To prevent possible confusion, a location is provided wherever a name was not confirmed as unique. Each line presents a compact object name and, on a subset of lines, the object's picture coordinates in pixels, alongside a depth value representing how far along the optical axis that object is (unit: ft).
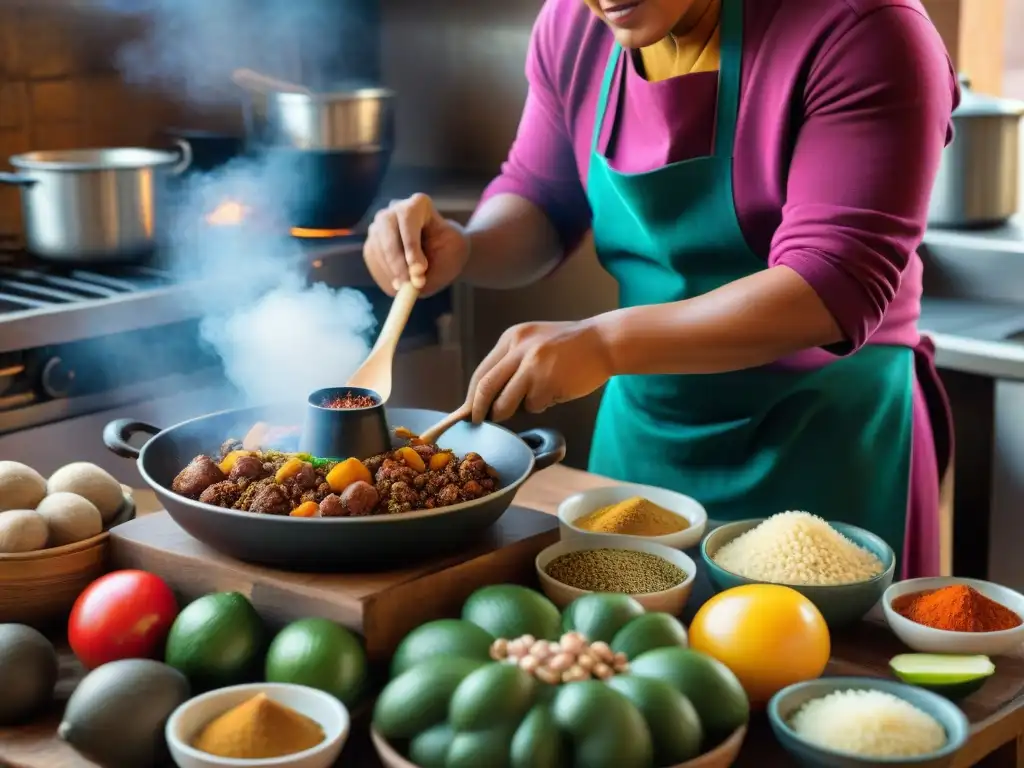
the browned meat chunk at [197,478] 4.22
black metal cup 4.45
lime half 3.68
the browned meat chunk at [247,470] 4.29
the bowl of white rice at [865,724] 3.18
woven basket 4.19
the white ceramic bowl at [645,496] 4.58
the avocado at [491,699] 3.11
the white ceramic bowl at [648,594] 4.02
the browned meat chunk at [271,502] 4.04
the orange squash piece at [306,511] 4.02
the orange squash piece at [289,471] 4.20
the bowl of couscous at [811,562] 4.09
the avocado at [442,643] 3.45
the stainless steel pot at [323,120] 8.55
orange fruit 3.66
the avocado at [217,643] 3.71
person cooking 4.87
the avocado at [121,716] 3.36
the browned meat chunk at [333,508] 4.01
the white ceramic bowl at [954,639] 3.85
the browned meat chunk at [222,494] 4.14
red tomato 3.90
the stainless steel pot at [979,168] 8.63
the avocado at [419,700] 3.22
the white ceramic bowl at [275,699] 3.15
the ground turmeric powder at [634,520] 4.62
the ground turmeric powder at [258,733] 3.21
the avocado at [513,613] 3.62
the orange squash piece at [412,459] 4.42
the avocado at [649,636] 3.52
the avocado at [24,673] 3.65
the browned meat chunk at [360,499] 4.03
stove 7.16
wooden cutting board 3.86
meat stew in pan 4.06
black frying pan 3.88
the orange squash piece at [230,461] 4.41
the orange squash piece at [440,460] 4.47
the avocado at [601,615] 3.60
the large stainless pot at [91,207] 7.82
